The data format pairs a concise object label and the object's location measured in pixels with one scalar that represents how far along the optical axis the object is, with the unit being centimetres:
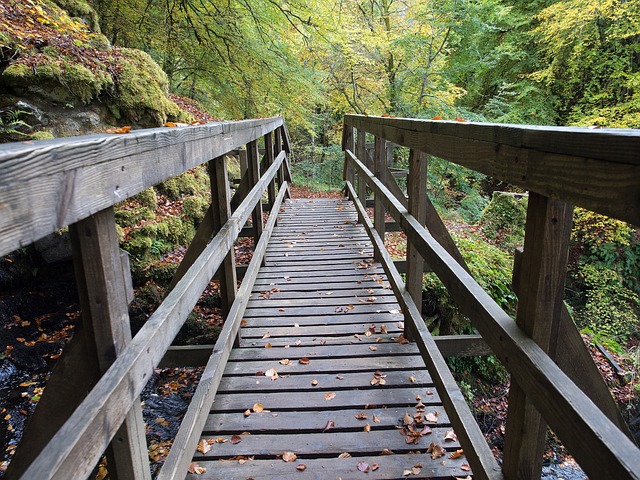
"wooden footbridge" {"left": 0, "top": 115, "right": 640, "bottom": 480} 98
